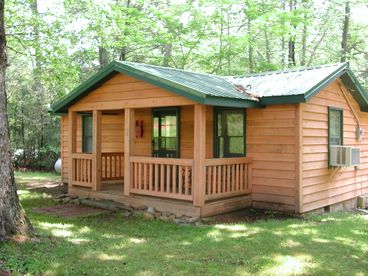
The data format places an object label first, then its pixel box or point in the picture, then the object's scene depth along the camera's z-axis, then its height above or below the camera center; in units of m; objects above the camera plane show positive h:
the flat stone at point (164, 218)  8.51 -1.78
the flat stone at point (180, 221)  8.26 -1.77
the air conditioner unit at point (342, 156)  10.09 -0.57
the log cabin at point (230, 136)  8.80 -0.06
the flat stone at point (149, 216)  8.73 -1.77
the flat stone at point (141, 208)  9.44 -1.71
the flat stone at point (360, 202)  12.14 -2.04
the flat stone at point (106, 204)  9.66 -1.73
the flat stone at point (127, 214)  9.00 -1.78
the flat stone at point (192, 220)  8.25 -1.75
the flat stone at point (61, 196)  11.32 -1.73
